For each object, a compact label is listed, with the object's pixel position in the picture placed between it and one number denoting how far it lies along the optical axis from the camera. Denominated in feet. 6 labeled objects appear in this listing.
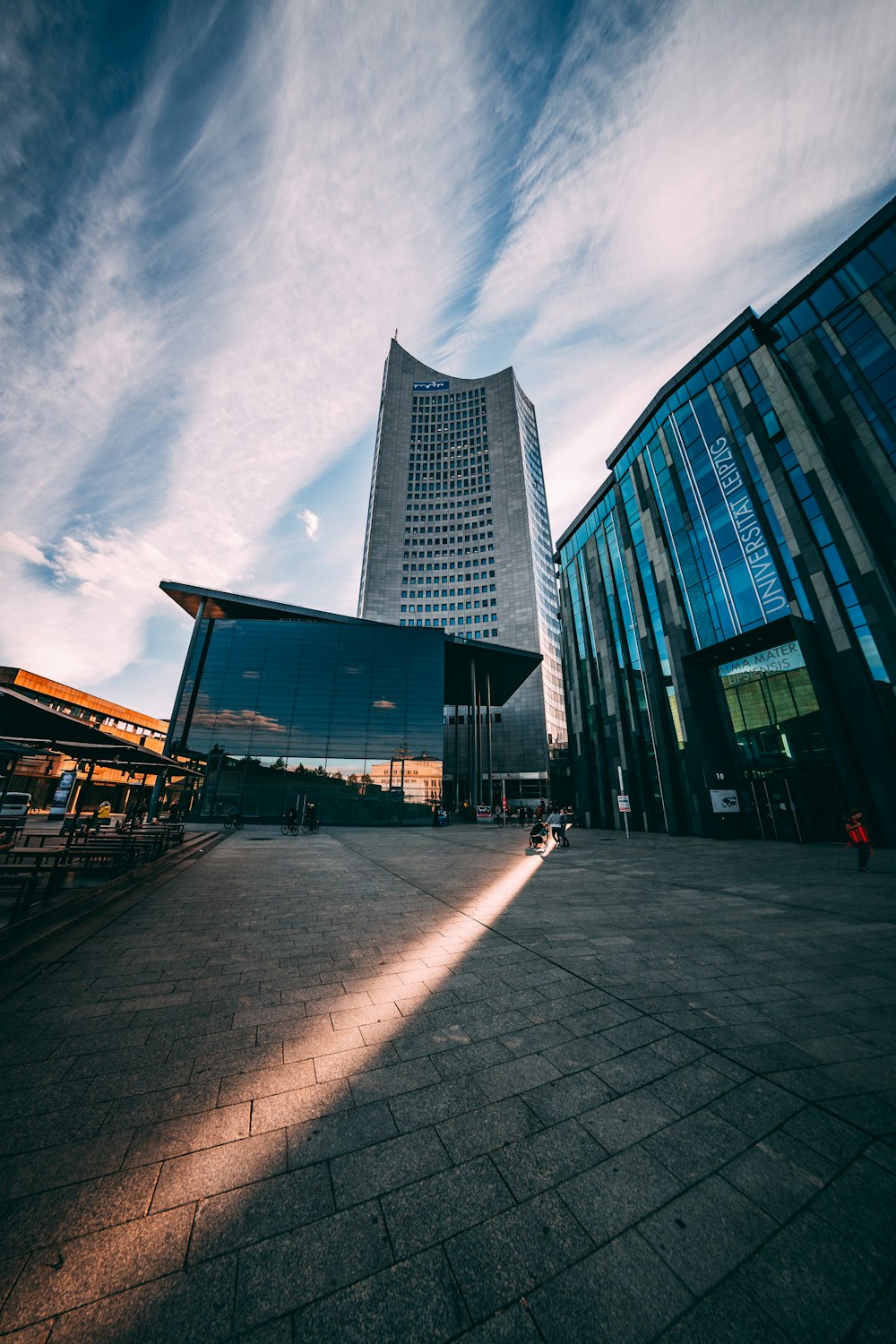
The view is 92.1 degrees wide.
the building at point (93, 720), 115.44
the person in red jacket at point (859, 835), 37.58
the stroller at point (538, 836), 59.11
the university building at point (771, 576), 59.00
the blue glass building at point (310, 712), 113.80
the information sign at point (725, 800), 70.74
